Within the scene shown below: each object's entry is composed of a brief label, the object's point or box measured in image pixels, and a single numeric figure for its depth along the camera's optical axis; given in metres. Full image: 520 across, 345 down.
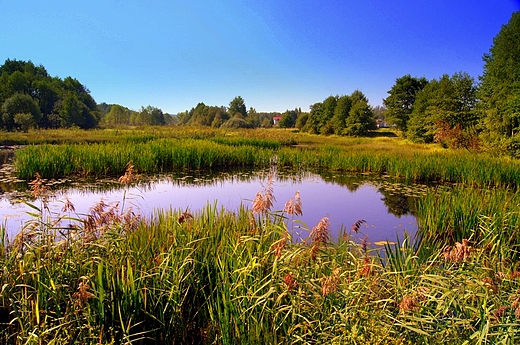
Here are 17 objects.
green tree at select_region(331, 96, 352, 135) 42.06
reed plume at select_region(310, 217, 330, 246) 2.09
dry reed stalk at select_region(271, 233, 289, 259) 2.12
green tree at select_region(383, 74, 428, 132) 37.69
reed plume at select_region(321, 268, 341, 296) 1.90
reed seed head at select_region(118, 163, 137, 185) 3.08
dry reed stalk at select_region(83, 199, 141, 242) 2.48
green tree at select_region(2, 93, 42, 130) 32.59
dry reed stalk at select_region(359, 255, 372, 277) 2.02
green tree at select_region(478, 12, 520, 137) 18.99
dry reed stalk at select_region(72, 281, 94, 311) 1.90
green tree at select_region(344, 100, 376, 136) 38.41
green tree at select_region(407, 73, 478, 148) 25.56
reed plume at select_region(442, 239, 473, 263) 1.91
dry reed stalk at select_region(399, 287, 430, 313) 1.65
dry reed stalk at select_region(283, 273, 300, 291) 1.93
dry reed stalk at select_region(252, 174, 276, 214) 2.43
